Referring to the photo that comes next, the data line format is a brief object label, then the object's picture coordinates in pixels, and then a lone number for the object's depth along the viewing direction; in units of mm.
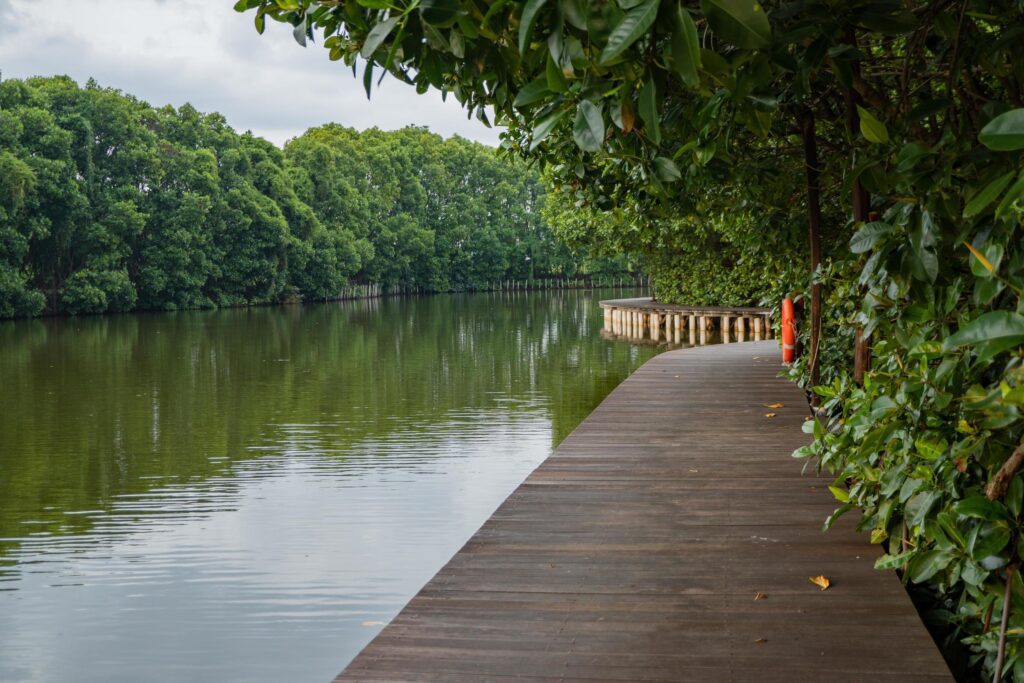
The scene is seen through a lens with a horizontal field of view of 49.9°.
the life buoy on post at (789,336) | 12203
